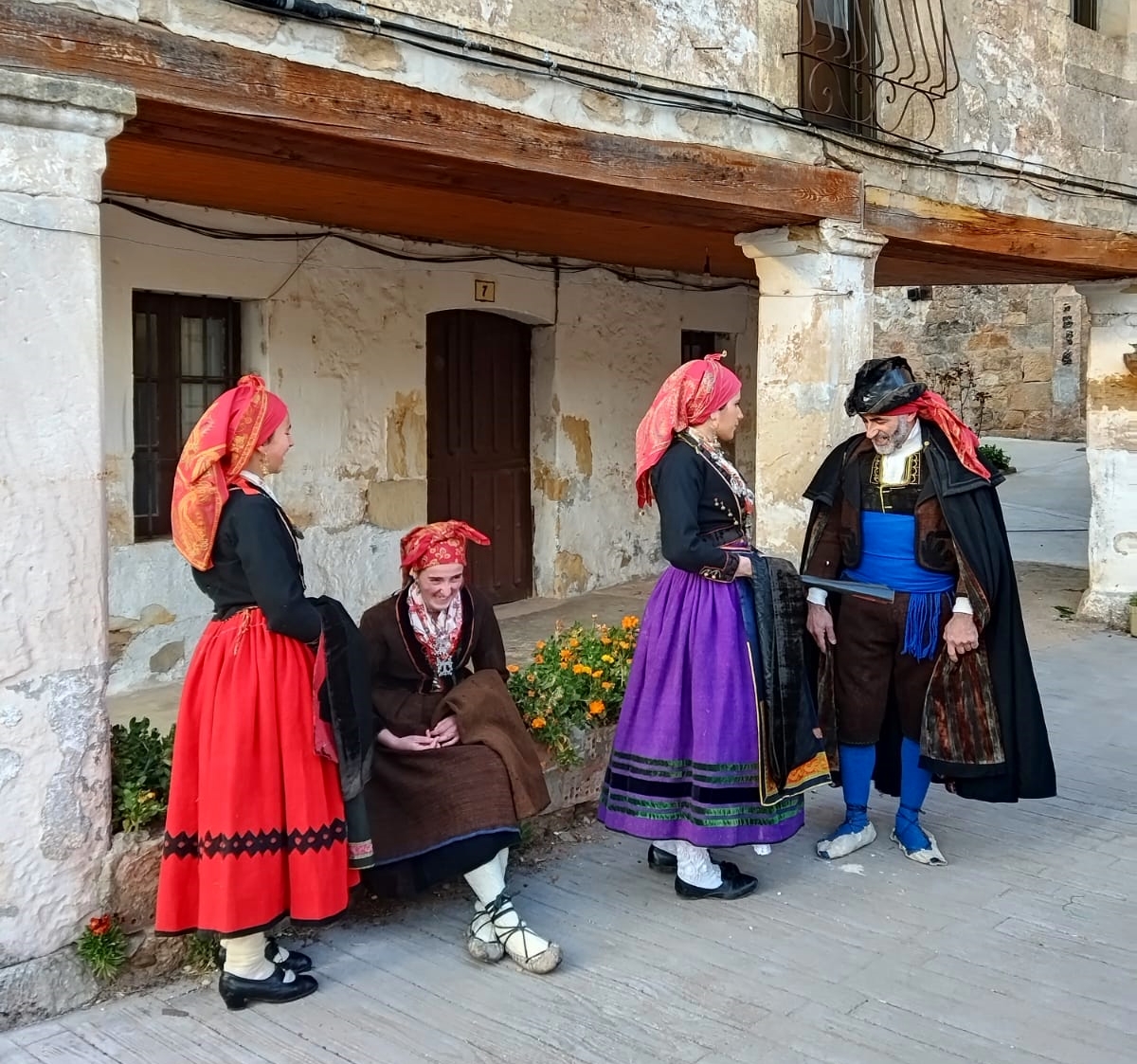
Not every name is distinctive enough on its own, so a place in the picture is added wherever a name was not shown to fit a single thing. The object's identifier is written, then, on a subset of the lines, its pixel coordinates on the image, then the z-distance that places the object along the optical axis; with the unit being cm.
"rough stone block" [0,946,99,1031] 298
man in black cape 400
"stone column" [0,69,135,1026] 300
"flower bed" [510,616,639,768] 432
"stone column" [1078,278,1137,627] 856
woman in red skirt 293
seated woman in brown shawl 338
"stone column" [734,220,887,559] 568
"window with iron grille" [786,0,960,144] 624
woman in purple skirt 366
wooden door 827
